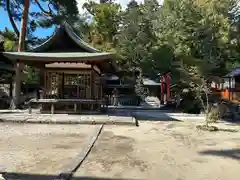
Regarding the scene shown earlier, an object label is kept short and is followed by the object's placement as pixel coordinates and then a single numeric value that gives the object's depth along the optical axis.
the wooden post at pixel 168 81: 22.94
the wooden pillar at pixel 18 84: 18.86
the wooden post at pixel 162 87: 26.62
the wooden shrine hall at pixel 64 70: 14.16
